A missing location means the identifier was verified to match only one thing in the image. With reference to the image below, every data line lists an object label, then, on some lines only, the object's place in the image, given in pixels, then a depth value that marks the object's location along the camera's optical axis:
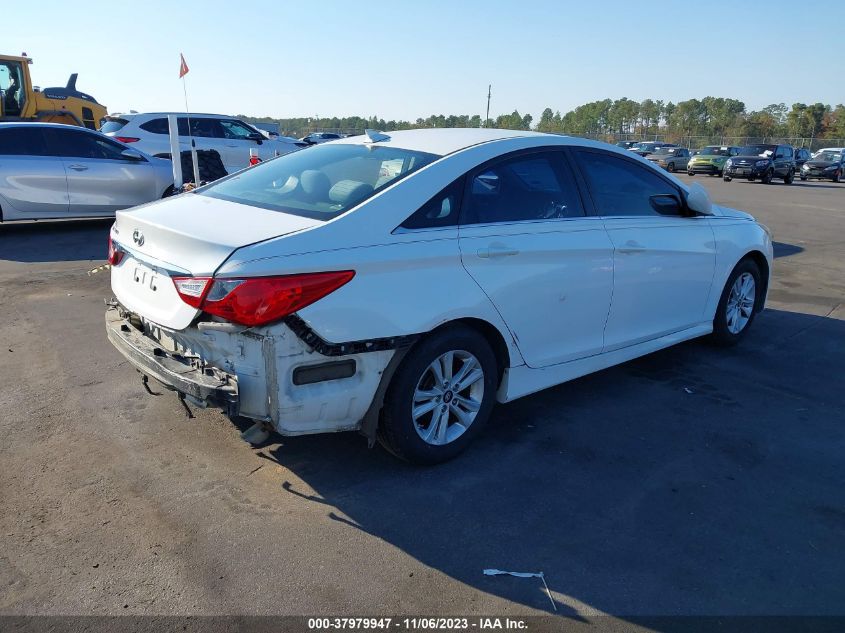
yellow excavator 17.34
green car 33.25
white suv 13.87
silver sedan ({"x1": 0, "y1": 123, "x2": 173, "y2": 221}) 9.74
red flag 9.20
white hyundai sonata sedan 3.00
